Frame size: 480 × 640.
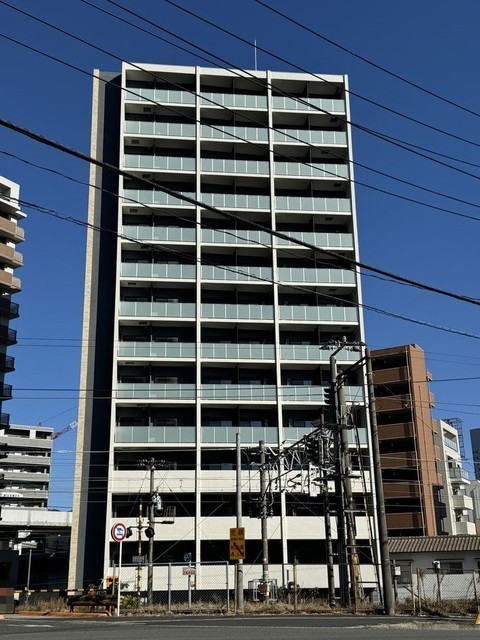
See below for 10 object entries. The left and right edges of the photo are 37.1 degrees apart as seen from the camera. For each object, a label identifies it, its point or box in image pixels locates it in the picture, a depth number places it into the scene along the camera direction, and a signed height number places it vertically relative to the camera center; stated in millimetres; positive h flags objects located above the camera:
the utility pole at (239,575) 24842 -410
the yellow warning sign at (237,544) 24344 +611
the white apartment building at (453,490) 67750 +6499
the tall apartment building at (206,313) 45656 +16406
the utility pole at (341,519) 25312 +1428
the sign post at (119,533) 23328 +1030
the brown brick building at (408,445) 60000 +9631
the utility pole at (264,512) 32781 +2270
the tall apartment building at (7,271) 60594 +24734
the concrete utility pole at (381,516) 21938 +1348
